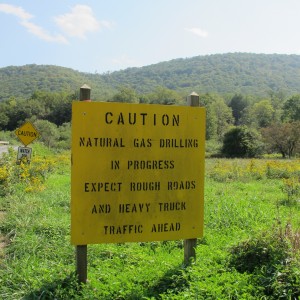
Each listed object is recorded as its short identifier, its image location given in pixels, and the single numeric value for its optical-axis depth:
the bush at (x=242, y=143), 45.84
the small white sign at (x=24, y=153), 14.21
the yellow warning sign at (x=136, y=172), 4.38
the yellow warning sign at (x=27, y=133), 14.72
